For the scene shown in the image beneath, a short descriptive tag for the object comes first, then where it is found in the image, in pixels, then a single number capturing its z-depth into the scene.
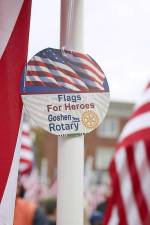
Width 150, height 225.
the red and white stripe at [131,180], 2.49
